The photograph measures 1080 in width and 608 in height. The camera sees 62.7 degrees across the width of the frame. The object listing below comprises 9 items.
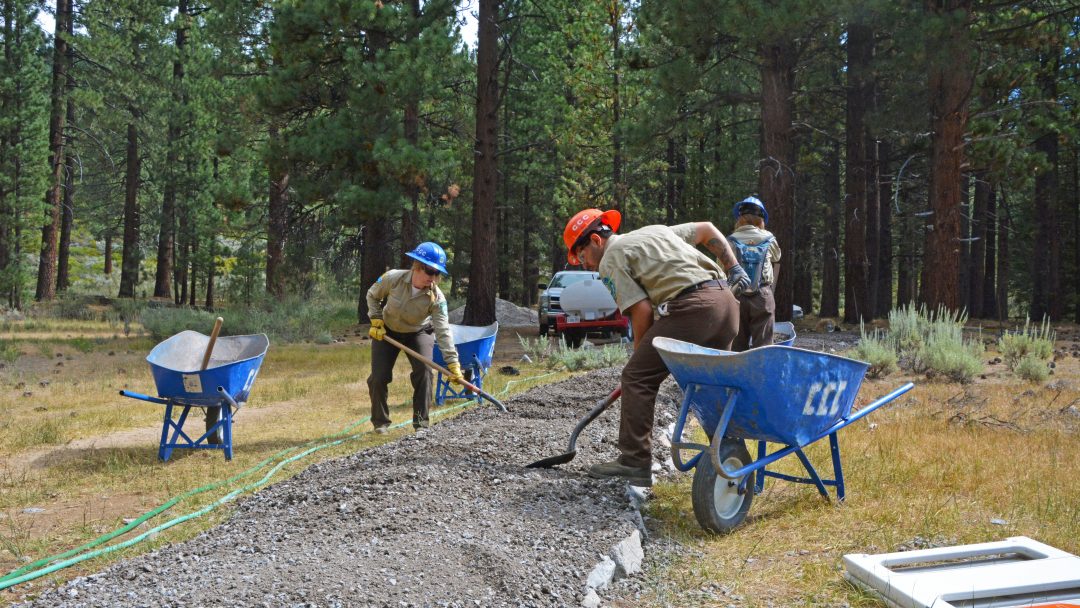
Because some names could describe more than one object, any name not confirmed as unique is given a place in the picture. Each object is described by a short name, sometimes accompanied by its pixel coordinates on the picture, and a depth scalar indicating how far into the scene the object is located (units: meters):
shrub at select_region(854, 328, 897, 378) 9.48
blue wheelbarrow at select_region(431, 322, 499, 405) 9.20
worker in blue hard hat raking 6.92
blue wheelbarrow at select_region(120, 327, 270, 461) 6.45
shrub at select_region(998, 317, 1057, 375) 9.75
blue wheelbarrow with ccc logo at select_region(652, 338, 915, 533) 4.03
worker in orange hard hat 4.76
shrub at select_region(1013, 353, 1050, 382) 8.98
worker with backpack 7.30
